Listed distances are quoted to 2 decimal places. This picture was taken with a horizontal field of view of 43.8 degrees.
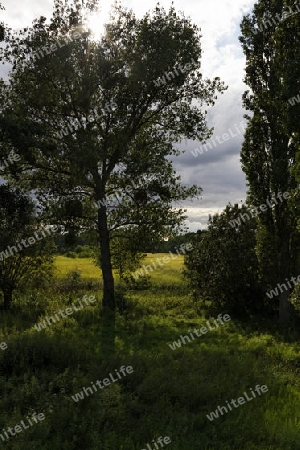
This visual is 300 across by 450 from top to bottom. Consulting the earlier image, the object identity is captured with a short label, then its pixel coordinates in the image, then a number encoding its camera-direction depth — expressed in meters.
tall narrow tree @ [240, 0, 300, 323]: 21.34
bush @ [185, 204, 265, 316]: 24.53
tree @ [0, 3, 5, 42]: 18.03
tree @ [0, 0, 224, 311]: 20.75
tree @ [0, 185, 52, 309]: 19.81
